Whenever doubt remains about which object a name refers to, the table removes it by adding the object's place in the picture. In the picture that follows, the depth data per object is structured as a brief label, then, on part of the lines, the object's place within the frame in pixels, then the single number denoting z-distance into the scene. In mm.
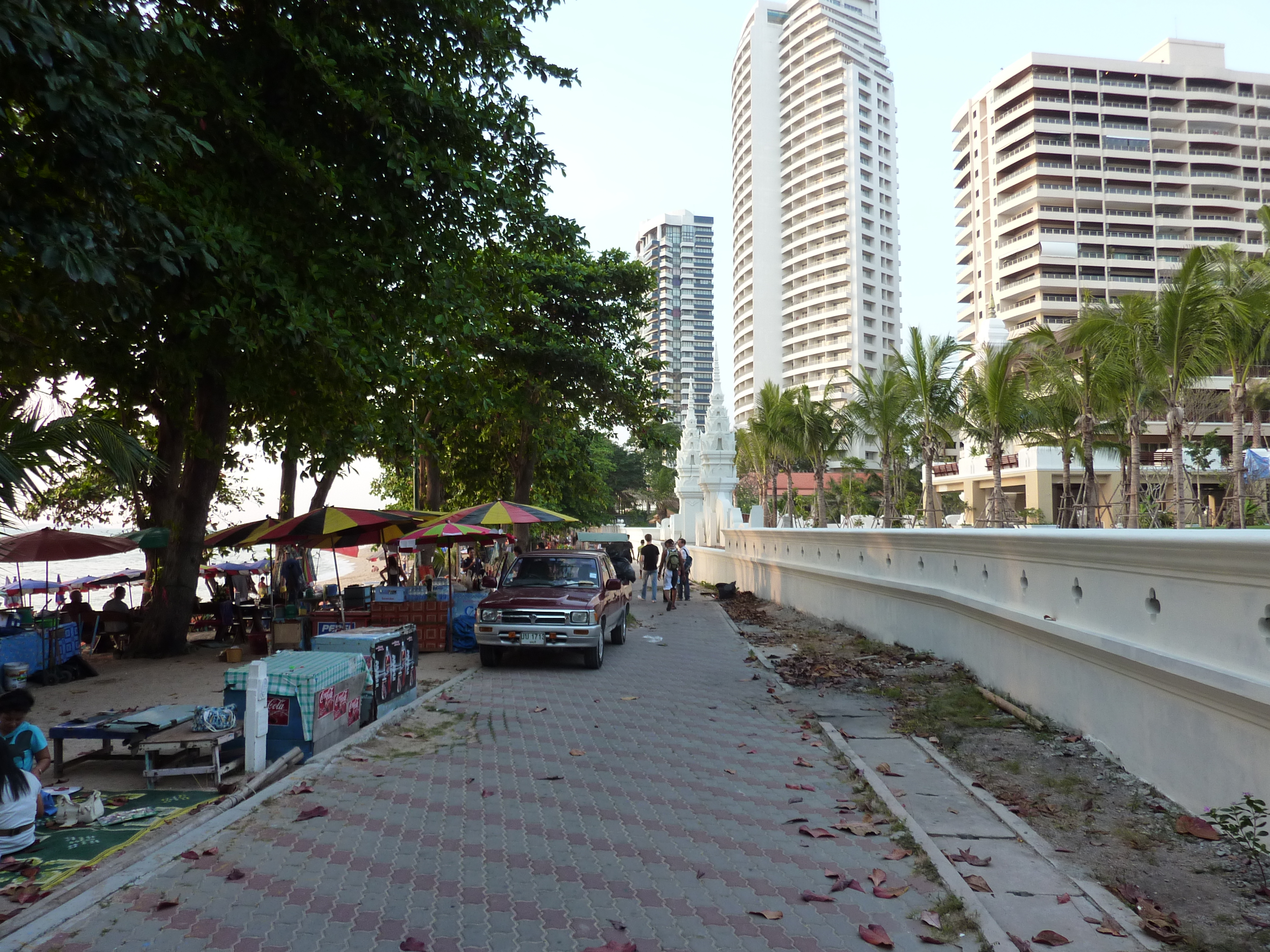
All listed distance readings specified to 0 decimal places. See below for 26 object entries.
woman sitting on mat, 5320
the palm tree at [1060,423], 26188
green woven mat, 5086
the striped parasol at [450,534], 16141
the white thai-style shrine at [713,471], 36375
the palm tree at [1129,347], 18766
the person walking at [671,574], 24891
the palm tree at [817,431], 41500
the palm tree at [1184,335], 16672
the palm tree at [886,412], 32156
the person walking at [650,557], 27719
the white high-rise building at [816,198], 110625
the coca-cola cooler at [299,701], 7652
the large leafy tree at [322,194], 10133
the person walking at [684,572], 27250
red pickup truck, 13102
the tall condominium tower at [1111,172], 78500
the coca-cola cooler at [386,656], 9469
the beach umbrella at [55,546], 13422
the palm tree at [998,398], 25453
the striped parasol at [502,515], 16734
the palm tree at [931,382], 28766
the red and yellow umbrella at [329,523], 14812
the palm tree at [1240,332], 16250
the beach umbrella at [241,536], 16250
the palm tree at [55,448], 7551
